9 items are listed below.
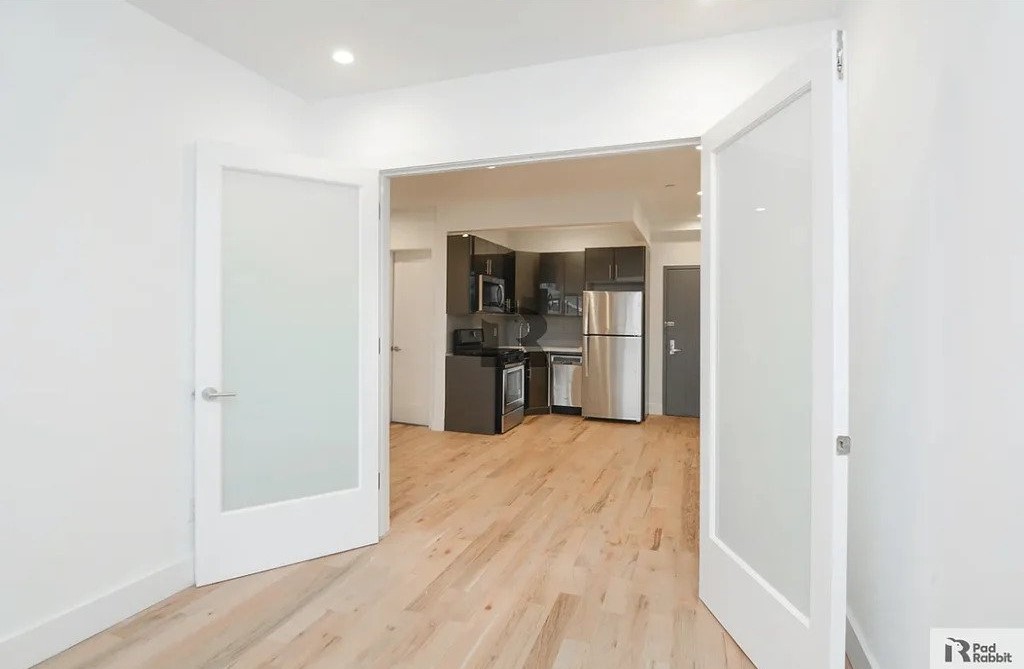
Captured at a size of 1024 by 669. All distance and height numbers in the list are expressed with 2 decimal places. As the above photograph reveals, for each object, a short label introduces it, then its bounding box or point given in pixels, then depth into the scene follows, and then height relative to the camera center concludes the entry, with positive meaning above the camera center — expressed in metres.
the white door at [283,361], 2.49 -0.13
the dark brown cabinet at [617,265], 6.61 +0.94
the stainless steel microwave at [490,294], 6.08 +0.52
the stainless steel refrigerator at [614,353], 6.59 -0.20
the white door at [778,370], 1.50 -0.11
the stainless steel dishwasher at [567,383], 7.08 -0.64
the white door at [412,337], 6.38 -0.01
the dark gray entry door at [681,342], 7.25 -0.06
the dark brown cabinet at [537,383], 7.04 -0.64
